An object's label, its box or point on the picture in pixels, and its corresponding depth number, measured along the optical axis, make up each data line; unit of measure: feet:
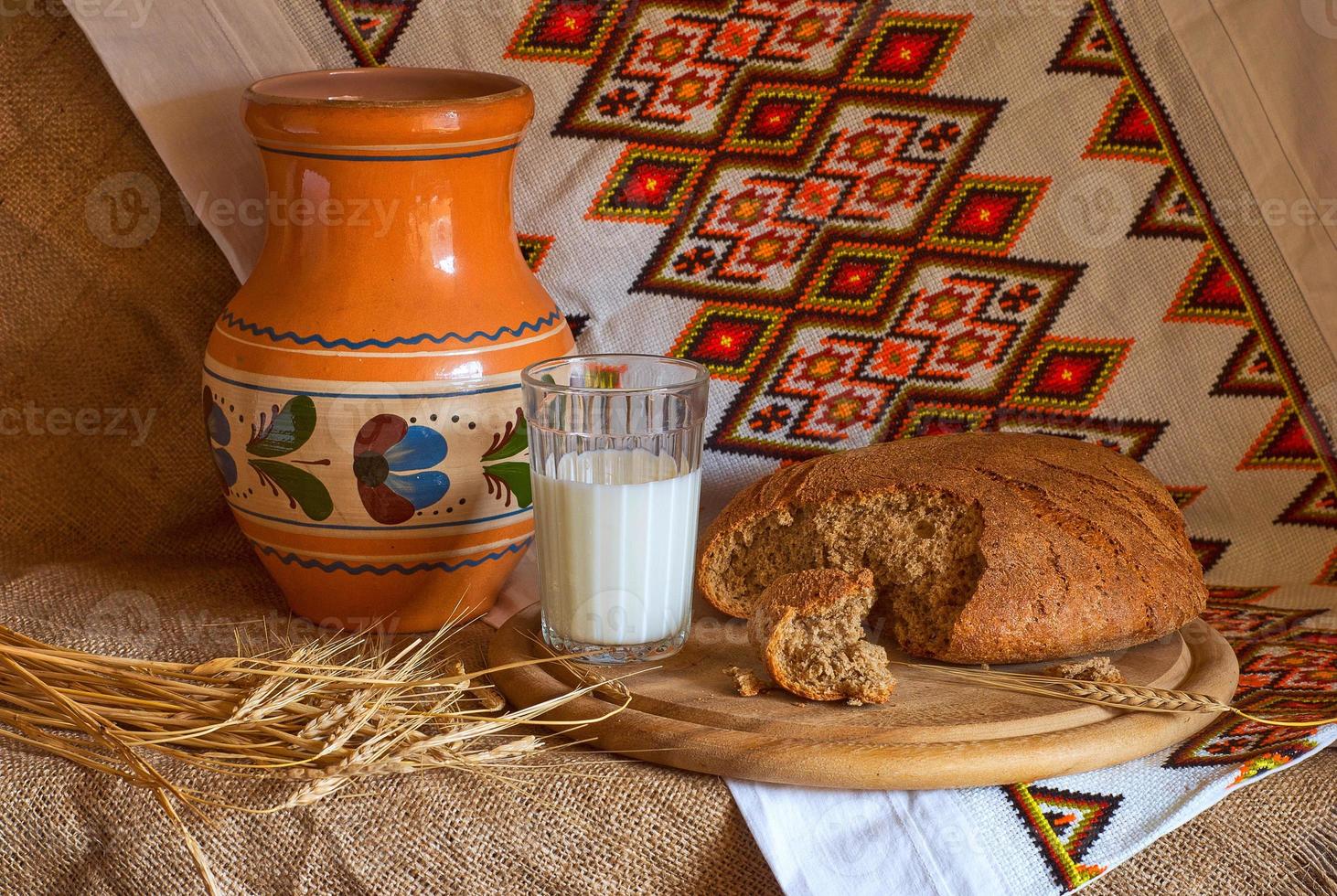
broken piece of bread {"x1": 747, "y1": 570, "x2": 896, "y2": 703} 3.67
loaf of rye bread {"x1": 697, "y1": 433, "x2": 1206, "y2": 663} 3.81
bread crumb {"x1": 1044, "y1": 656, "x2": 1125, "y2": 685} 3.75
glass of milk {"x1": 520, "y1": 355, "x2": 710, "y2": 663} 3.86
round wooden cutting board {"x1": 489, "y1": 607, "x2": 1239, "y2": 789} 3.38
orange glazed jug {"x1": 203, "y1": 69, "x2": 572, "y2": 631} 4.05
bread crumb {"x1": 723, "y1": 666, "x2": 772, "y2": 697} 3.70
